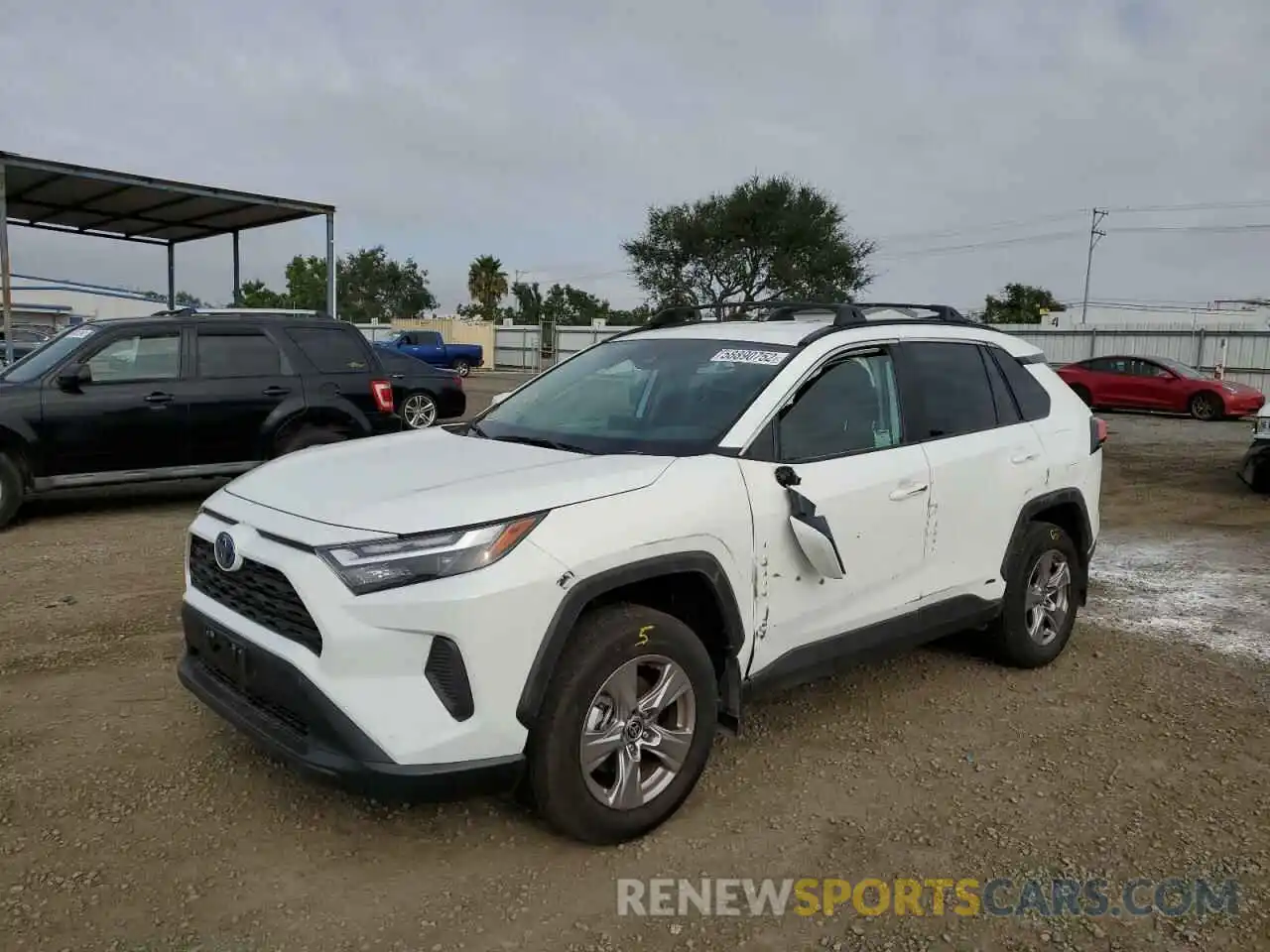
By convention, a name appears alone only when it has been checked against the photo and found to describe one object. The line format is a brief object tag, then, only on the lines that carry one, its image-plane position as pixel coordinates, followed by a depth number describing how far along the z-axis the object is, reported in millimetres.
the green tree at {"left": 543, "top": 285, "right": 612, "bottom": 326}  73000
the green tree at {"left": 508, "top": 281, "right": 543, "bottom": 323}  81044
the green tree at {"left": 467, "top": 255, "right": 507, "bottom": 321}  76625
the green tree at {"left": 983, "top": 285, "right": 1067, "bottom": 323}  62078
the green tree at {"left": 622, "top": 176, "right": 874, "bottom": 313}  43844
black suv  7637
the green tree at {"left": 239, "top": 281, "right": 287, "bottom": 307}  76225
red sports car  20422
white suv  2760
